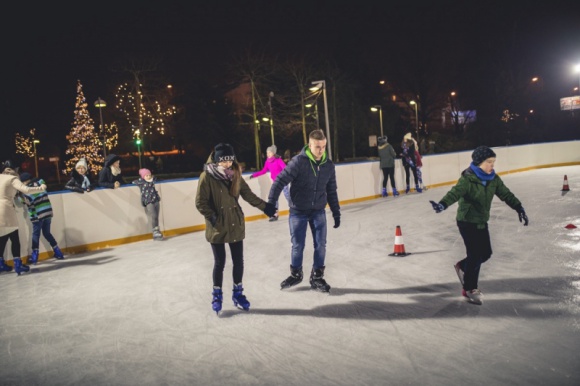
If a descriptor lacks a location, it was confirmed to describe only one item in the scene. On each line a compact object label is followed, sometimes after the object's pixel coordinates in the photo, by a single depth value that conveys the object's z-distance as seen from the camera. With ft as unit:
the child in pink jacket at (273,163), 32.23
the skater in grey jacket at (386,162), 45.70
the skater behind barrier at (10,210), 21.74
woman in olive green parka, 14.34
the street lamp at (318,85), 58.33
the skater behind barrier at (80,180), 28.43
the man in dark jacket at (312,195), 16.07
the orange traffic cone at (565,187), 40.45
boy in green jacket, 14.34
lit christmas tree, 108.88
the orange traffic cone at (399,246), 21.91
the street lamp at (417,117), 152.78
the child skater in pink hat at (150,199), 30.73
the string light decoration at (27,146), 116.84
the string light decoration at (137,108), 107.96
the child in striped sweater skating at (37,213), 25.43
